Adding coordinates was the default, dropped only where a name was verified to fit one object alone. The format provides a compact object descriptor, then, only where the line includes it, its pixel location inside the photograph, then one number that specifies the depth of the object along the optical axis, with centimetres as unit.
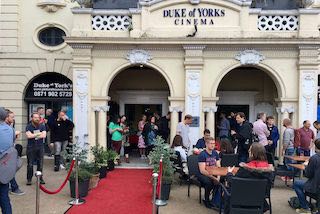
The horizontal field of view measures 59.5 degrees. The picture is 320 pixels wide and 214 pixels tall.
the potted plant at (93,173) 666
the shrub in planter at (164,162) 610
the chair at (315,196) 459
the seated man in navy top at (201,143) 726
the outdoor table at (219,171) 540
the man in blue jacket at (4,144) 454
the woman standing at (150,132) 923
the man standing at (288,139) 794
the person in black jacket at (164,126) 976
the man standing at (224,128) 900
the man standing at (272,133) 820
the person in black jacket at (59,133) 851
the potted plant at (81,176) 612
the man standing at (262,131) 796
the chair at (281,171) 682
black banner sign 1102
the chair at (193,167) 617
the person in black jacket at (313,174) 477
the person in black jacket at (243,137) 793
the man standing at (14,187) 632
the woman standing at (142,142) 970
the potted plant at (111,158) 831
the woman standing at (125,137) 941
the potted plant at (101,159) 755
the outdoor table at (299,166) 609
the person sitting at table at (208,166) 558
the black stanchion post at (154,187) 455
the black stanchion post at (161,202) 575
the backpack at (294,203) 578
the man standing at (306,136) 791
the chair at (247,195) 441
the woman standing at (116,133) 913
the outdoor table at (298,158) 686
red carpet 558
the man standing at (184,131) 807
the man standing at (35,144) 678
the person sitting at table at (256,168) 448
